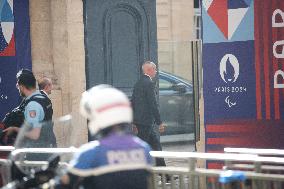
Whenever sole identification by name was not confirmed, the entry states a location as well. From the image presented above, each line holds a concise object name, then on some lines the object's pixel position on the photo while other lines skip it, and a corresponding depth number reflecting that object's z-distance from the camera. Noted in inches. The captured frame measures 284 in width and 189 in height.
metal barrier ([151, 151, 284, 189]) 481.1
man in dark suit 848.9
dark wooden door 893.8
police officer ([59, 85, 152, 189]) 356.5
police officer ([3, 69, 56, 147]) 611.2
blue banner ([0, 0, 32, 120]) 949.8
